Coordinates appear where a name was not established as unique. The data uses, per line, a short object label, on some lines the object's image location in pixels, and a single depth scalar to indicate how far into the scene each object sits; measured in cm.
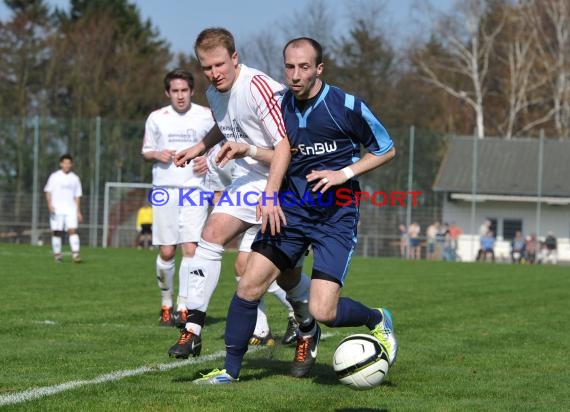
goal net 6600
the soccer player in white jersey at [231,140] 1280
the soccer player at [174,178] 1939
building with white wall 6906
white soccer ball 1138
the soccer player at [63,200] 4256
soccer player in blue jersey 1208
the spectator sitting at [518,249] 6606
